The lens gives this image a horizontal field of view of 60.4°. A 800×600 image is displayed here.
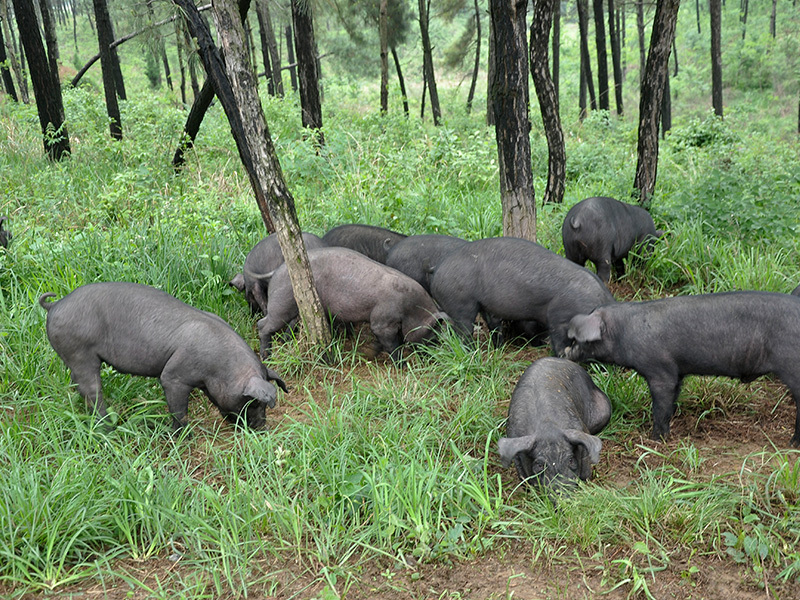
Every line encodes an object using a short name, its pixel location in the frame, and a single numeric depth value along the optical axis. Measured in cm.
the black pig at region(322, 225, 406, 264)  688
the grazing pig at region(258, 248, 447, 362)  571
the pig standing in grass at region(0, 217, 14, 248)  662
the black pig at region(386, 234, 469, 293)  638
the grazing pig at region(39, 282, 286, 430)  452
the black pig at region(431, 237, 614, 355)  538
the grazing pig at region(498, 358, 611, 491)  384
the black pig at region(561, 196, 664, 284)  673
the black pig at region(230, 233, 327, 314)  626
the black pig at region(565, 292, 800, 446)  423
